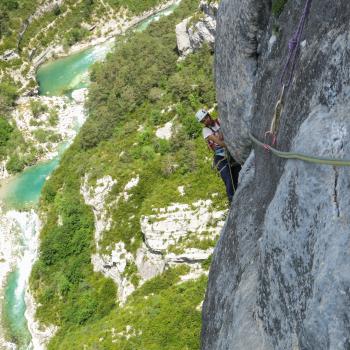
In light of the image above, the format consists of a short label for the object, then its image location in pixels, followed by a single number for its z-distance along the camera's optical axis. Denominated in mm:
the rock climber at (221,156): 12898
